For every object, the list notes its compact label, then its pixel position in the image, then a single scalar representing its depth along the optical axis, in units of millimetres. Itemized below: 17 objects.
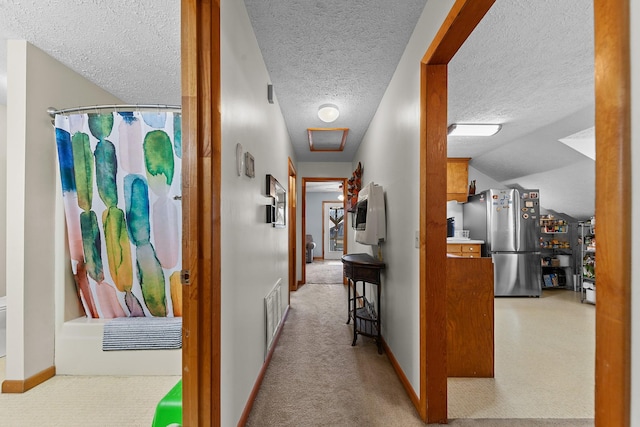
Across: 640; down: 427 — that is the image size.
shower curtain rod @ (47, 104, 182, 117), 2063
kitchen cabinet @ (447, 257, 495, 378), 2150
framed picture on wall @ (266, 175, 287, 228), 2332
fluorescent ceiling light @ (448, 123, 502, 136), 3549
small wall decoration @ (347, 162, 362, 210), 4387
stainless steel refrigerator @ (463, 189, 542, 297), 4531
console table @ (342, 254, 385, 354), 2664
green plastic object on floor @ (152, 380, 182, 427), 1250
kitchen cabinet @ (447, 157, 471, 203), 5035
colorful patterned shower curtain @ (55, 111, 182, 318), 2133
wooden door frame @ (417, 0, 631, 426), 563
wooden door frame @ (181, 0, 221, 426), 1121
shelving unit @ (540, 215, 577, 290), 5023
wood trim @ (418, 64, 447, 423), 1646
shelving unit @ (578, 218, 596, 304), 4195
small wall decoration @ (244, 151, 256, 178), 1700
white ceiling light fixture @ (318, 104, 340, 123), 2996
